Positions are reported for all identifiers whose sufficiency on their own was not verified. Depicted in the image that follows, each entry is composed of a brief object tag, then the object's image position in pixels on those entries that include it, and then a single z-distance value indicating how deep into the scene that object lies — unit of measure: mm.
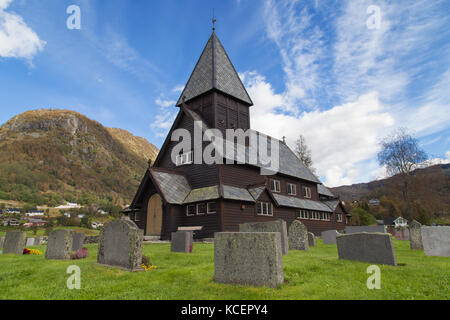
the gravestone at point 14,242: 14084
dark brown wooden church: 22266
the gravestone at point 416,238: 15016
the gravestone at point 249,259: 6301
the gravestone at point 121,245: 8414
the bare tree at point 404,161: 42353
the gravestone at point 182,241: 13297
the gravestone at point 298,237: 14664
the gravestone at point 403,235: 25366
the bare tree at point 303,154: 52281
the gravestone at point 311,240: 18453
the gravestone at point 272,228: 11906
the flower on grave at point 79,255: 11730
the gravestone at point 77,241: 14406
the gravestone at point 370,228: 24538
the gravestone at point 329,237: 20766
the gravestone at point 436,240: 11734
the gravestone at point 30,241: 23130
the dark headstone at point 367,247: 8862
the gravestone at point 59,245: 11250
